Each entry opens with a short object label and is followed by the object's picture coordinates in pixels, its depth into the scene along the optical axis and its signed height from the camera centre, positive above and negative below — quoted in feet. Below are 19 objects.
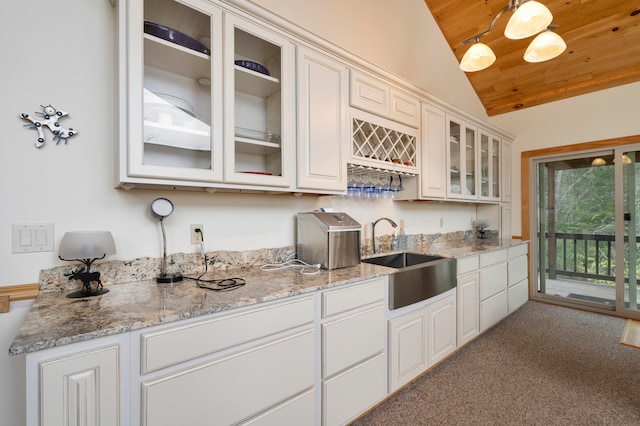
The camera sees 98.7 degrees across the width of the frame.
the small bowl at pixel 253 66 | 4.91 +2.73
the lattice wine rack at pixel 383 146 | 6.70 +1.81
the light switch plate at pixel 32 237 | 3.79 -0.31
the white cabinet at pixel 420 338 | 5.66 -2.84
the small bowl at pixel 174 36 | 4.10 +2.79
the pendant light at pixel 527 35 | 5.18 +3.72
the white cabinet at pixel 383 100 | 6.47 +2.94
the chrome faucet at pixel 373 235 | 7.86 -0.61
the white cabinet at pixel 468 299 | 7.46 -2.43
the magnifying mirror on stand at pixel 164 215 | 4.45 +0.00
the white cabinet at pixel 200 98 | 3.86 +1.98
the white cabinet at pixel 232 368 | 3.02 -1.94
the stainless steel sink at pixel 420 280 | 5.56 -1.46
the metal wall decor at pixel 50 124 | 3.86 +1.31
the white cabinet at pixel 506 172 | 12.11 +1.89
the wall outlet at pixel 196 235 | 5.15 -0.38
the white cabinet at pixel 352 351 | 4.53 -2.43
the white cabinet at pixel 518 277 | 10.20 -2.49
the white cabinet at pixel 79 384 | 2.46 -1.61
